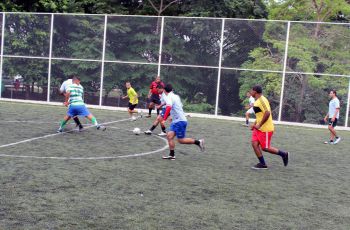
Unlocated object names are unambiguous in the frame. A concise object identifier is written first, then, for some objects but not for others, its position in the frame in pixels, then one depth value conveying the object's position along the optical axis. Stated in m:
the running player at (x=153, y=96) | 21.73
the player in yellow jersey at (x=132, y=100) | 20.66
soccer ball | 15.39
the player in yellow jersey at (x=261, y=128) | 10.60
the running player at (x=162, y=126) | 15.41
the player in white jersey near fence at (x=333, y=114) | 16.36
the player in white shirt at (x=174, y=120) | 11.30
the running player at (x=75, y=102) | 14.85
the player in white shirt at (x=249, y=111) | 20.95
